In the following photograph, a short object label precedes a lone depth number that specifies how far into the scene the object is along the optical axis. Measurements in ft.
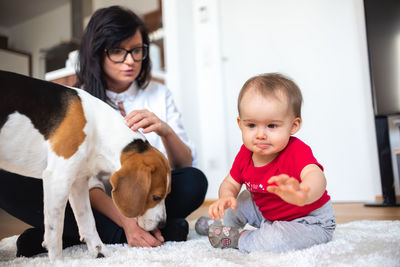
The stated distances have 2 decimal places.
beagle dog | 2.93
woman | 3.87
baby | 3.18
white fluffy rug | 2.76
